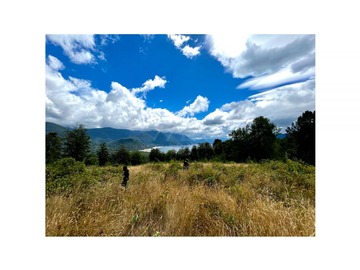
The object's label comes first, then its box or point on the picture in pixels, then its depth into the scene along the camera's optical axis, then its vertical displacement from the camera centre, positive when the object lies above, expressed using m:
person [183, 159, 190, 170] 6.85 -1.27
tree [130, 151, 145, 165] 32.61 -4.42
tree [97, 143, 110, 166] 31.31 -3.44
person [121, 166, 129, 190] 3.49 -0.92
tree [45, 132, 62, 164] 18.76 -1.16
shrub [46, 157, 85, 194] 2.87 -0.76
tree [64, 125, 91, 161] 21.94 -1.07
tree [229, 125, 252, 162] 24.36 -1.66
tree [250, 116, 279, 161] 23.53 -0.52
